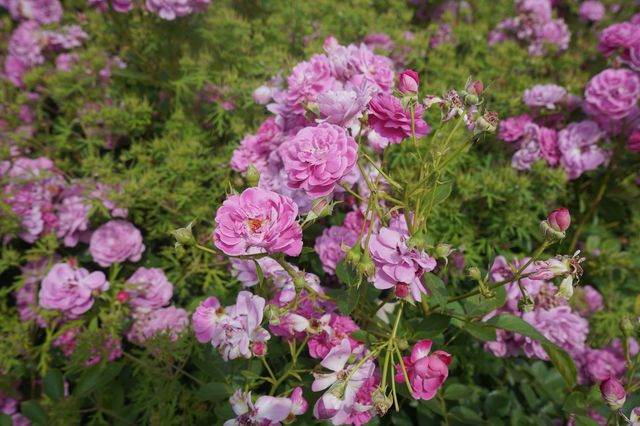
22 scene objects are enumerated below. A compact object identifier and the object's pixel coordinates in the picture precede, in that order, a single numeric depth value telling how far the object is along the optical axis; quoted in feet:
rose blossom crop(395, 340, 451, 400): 1.74
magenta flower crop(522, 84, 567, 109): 2.54
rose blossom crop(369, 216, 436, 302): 1.75
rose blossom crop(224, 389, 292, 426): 1.83
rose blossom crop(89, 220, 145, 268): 2.56
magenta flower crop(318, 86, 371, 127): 1.83
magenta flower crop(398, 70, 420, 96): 1.82
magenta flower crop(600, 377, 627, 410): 1.84
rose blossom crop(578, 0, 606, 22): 3.61
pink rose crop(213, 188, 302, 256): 1.70
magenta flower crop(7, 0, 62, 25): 3.56
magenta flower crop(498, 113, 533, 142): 2.57
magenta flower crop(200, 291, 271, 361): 1.83
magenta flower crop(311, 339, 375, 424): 1.78
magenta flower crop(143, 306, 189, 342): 2.43
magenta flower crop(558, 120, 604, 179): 2.48
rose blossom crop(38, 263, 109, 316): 2.39
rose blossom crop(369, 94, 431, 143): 1.84
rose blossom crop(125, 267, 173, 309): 2.48
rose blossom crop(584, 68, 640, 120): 2.46
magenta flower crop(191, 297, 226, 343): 1.96
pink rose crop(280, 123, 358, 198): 1.77
